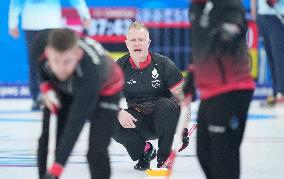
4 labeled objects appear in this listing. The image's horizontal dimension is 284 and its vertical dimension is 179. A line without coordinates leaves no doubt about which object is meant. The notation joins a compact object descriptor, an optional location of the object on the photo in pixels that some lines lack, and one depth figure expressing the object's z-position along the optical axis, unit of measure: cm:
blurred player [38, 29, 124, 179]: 898
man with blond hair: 1341
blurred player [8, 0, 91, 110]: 2091
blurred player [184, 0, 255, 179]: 957
